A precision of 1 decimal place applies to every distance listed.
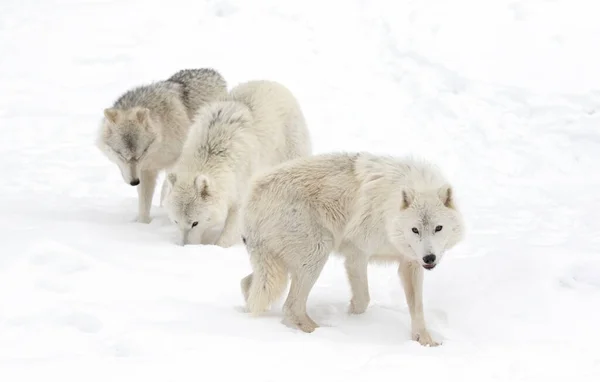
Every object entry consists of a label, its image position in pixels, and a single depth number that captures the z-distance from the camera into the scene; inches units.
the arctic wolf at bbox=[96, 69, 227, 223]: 717.9
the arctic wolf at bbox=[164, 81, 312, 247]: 662.5
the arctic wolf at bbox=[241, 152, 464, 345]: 472.7
